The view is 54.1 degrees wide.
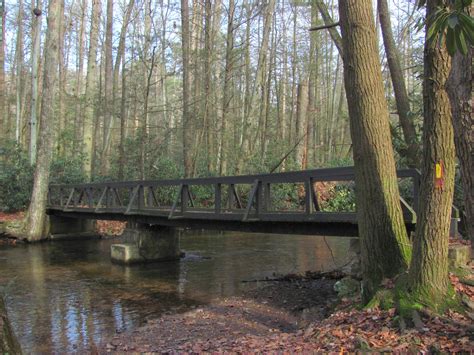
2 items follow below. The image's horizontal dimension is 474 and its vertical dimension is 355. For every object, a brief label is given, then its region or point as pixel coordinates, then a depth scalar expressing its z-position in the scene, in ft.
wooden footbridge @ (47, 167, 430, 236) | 28.53
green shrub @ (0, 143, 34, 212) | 70.95
